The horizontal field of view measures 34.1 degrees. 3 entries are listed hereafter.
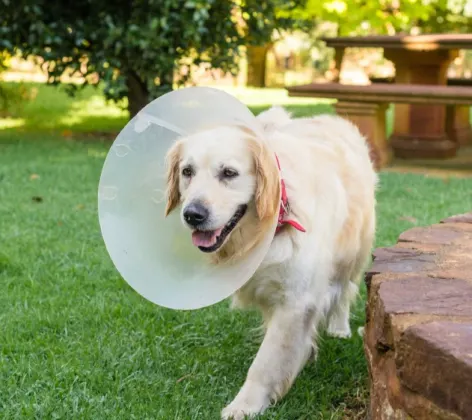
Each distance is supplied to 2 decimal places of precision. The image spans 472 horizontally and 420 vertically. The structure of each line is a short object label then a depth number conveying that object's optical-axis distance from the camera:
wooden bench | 7.88
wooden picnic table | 9.47
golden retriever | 2.71
